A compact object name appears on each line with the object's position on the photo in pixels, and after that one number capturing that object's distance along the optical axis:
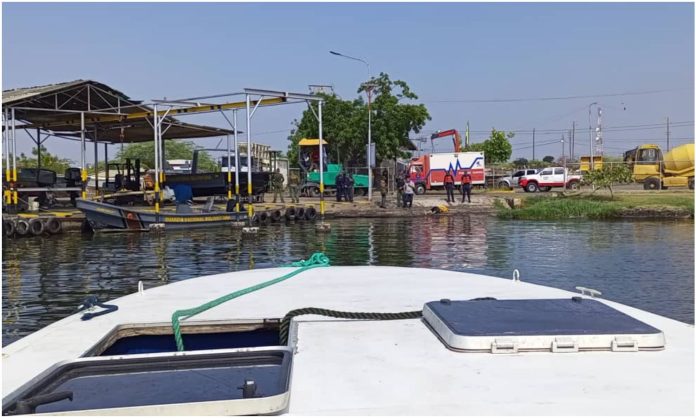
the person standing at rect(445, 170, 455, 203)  29.95
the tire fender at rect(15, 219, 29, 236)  18.56
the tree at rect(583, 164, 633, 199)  32.47
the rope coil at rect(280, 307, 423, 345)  3.27
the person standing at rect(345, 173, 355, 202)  30.92
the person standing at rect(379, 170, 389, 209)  28.50
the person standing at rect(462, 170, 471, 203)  30.30
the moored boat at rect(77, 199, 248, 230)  18.94
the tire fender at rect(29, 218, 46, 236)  18.84
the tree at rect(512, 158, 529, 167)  68.88
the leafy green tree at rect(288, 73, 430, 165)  40.69
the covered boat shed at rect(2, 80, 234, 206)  19.80
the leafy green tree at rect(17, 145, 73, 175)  52.59
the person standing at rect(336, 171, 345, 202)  31.20
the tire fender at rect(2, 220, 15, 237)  18.34
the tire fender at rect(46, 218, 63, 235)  19.36
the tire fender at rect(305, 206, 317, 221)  24.80
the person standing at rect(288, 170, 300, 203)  28.46
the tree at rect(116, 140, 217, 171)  81.57
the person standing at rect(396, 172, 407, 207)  29.02
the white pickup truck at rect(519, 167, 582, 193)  40.06
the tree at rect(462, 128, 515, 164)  61.59
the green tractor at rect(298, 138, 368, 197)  36.19
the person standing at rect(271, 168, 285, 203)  29.45
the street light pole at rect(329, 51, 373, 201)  27.92
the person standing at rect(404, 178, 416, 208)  28.23
